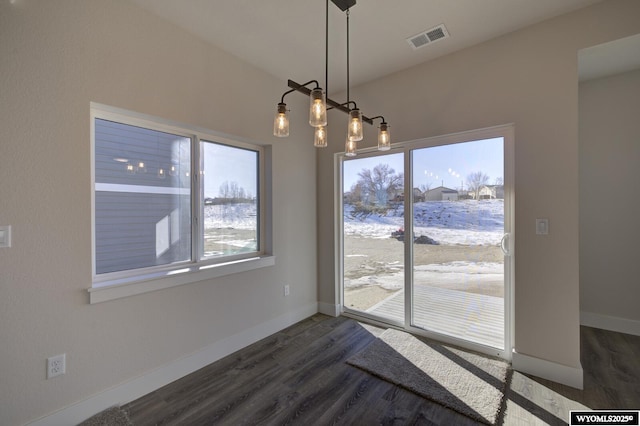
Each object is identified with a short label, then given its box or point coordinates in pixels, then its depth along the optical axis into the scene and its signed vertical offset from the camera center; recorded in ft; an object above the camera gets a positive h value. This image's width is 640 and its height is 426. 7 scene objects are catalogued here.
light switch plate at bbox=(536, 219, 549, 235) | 7.44 -0.42
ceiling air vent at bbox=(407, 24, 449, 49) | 7.73 +5.04
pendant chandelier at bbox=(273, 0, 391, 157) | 4.96 +1.82
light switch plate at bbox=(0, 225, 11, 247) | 5.08 -0.39
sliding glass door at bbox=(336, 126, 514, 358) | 8.43 -0.89
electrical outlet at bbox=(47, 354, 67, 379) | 5.56 -3.07
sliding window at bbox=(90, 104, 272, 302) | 6.72 +0.28
